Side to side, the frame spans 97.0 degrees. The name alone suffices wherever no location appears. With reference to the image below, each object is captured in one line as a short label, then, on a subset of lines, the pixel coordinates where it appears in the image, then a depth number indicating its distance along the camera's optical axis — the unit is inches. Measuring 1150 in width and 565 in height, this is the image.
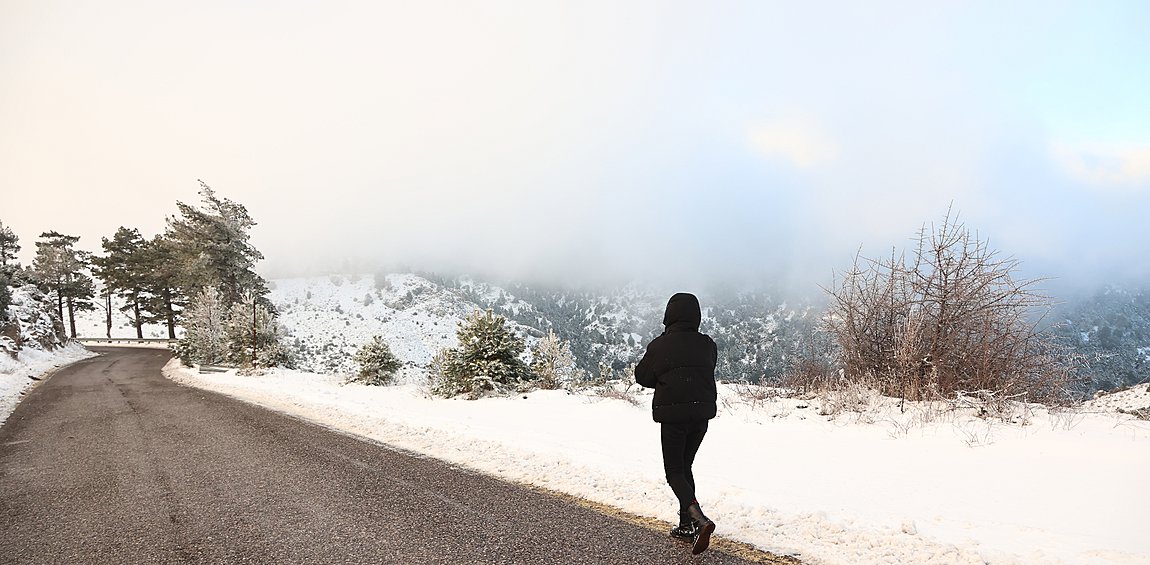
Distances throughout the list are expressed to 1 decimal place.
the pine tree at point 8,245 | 1683.8
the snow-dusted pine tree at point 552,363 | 600.7
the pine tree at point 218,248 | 1293.1
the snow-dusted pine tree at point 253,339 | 997.8
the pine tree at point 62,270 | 2075.5
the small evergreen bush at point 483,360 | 599.5
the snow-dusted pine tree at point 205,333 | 1117.7
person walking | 167.8
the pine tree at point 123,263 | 2007.1
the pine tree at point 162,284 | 1742.1
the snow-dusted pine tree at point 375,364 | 781.3
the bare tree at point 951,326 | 354.3
